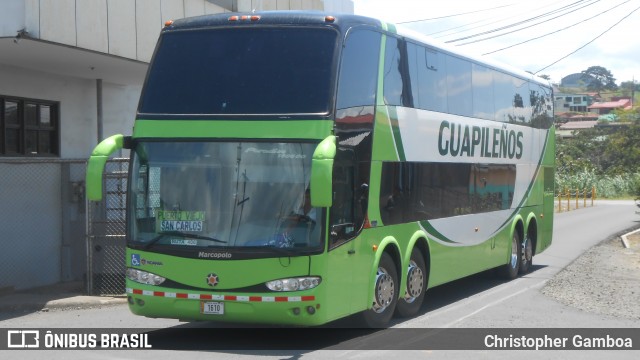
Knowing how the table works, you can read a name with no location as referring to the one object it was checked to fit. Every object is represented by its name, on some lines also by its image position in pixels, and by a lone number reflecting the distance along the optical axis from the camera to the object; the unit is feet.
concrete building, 48.37
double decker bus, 32.68
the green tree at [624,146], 237.25
